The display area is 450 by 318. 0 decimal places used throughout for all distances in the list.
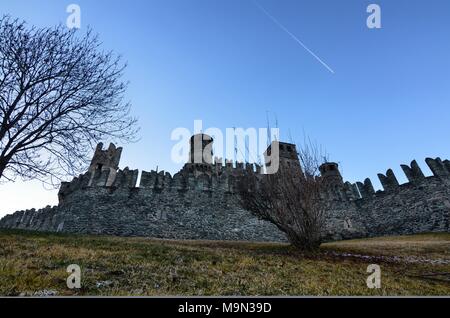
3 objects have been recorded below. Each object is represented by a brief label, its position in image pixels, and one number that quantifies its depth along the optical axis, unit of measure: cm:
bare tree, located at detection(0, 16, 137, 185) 1170
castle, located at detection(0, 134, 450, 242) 1853
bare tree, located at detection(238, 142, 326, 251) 1124
